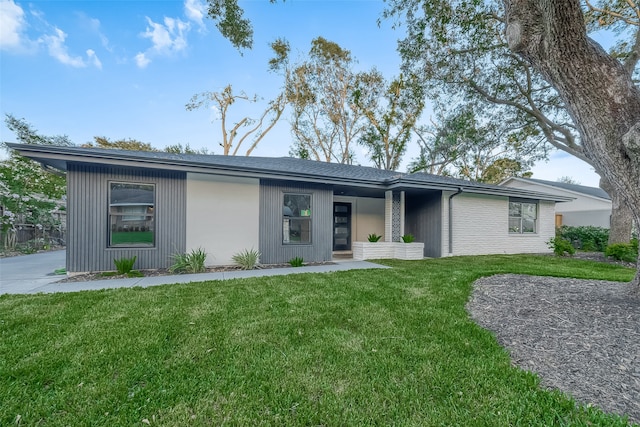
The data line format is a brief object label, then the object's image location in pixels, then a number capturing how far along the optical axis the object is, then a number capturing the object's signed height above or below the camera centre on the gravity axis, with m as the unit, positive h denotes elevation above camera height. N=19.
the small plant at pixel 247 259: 6.95 -1.21
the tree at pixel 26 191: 10.71 +0.95
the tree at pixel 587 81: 2.89 +1.48
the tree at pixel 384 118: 19.44 +7.18
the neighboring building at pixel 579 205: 16.08 +0.58
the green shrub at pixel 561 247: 9.71 -1.19
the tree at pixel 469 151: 13.78 +4.57
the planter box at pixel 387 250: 9.11 -1.25
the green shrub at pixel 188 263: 6.40 -1.21
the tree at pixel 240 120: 18.80 +7.23
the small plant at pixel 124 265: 5.93 -1.16
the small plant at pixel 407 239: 9.38 -0.88
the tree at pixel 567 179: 40.09 +5.40
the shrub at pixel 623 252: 8.16 -1.15
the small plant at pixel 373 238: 9.35 -0.85
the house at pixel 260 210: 6.05 +0.12
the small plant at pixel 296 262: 7.44 -1.35
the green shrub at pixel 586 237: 11.80 -1.01
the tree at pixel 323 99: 19.11 +8.60
